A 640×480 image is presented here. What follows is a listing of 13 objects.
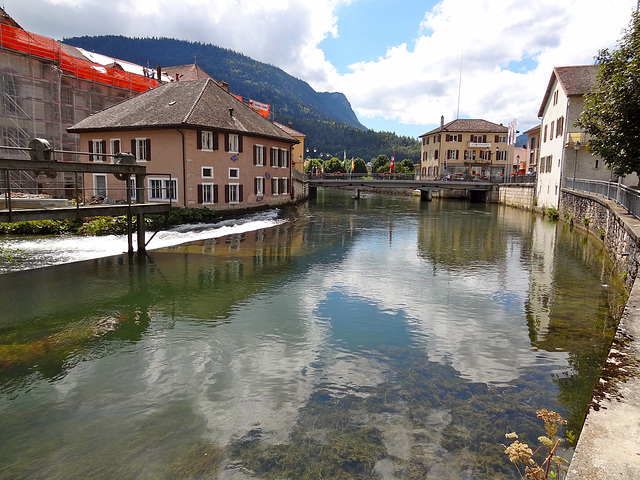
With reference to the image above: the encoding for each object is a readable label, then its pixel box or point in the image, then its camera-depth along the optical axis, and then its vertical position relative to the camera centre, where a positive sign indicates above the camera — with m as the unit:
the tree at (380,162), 117.94 +6.15
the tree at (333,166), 119.00 +4.85
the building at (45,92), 37.78 +8.16
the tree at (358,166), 117.21 +4.91
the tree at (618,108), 16.08 +2.99
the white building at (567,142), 36.50 +3.73
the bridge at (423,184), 61.34 +0.23
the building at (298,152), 78.44 +5.67
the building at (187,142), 33.72 +3.11
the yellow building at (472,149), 83.50 +6.86
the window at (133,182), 34.56 -0.04
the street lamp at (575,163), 33.75 +2.01
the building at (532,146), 62.72 +5.95
